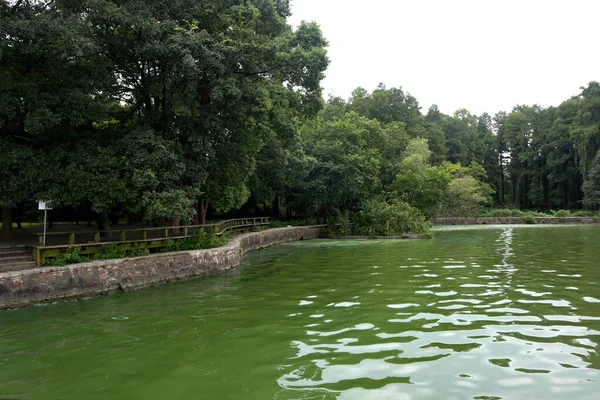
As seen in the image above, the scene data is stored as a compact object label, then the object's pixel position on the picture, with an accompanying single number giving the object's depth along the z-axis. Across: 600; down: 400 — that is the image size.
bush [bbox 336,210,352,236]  32.88
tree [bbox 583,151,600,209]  55.21
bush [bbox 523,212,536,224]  51.41
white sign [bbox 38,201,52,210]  12.28
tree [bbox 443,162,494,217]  50.47
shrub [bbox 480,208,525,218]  56.06
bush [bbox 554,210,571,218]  54.89
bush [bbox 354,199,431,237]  31.92
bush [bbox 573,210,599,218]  53.10
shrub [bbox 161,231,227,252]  15.10
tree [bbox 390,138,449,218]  37.19
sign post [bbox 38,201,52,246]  12.29
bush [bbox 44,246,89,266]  11.34
